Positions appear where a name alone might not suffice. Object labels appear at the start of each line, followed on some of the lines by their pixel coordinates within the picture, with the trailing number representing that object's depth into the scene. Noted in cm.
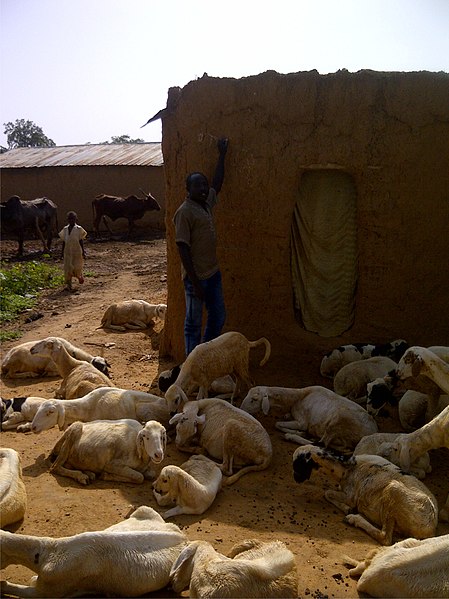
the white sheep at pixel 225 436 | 539
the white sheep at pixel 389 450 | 504
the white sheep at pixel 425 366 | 536
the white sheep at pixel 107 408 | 582
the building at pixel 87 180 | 2384
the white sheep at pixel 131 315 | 1061
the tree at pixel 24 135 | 6103
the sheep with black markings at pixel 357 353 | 690
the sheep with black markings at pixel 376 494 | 420
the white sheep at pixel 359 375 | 664
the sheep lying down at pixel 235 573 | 330
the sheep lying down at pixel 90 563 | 341
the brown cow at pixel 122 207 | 2203
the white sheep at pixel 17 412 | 640
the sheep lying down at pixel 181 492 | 457
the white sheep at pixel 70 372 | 690
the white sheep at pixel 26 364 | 821
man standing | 656
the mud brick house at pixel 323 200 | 685
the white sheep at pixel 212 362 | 648
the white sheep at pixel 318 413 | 580
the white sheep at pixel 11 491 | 421
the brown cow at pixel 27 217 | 1955
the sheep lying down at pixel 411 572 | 331
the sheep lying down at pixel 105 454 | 516
